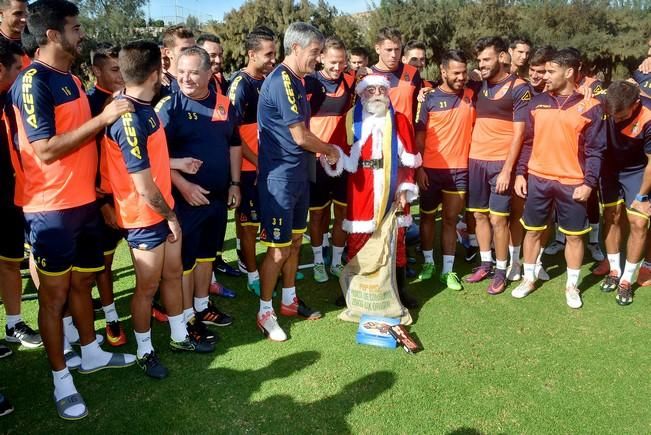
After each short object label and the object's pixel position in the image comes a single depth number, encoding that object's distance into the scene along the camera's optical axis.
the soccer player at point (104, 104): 4.08
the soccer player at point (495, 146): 5.03
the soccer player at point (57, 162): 2.94
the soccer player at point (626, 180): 4.60
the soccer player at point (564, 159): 4.57
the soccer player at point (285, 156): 3.95
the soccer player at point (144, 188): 3.12
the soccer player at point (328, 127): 5.45
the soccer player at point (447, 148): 5.28
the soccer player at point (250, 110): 4.83
